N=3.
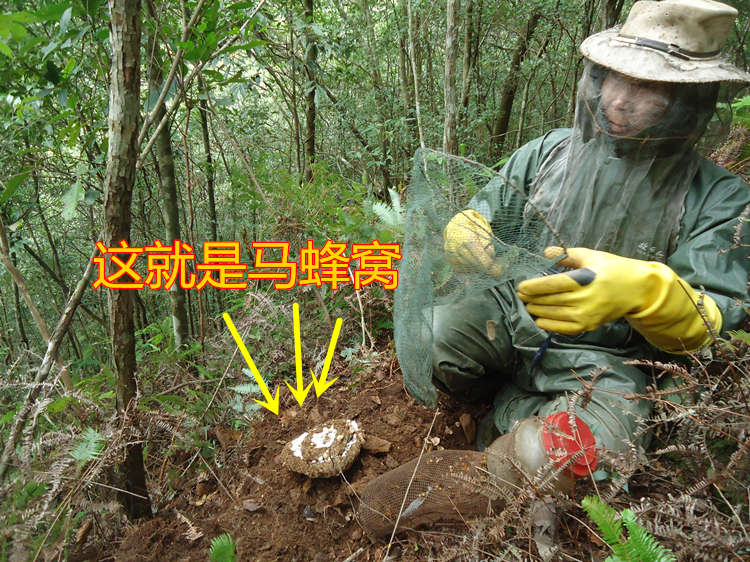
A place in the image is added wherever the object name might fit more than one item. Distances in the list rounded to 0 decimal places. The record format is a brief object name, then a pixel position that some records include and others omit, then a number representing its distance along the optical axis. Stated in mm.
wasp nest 1955
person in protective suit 1654
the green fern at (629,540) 955
